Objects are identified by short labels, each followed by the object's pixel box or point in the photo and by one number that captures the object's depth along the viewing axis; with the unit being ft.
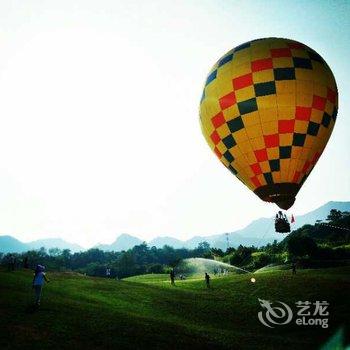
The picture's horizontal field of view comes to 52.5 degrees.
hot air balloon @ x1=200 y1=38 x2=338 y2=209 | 69.05
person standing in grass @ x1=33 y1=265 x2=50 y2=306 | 61.67
